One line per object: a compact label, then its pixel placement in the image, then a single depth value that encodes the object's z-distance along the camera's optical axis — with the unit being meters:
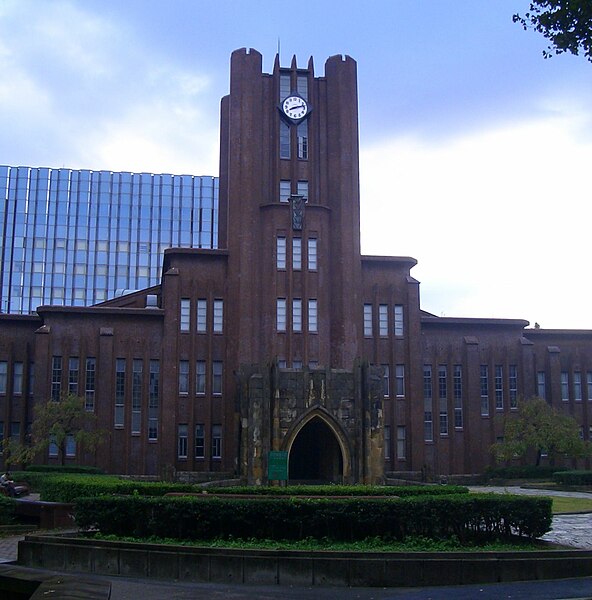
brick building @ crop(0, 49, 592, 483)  47.00
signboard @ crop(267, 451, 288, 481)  28.25
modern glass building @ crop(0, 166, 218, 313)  92.38
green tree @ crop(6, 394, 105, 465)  42.31
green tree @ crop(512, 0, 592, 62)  17.58
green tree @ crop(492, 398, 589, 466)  45.91
